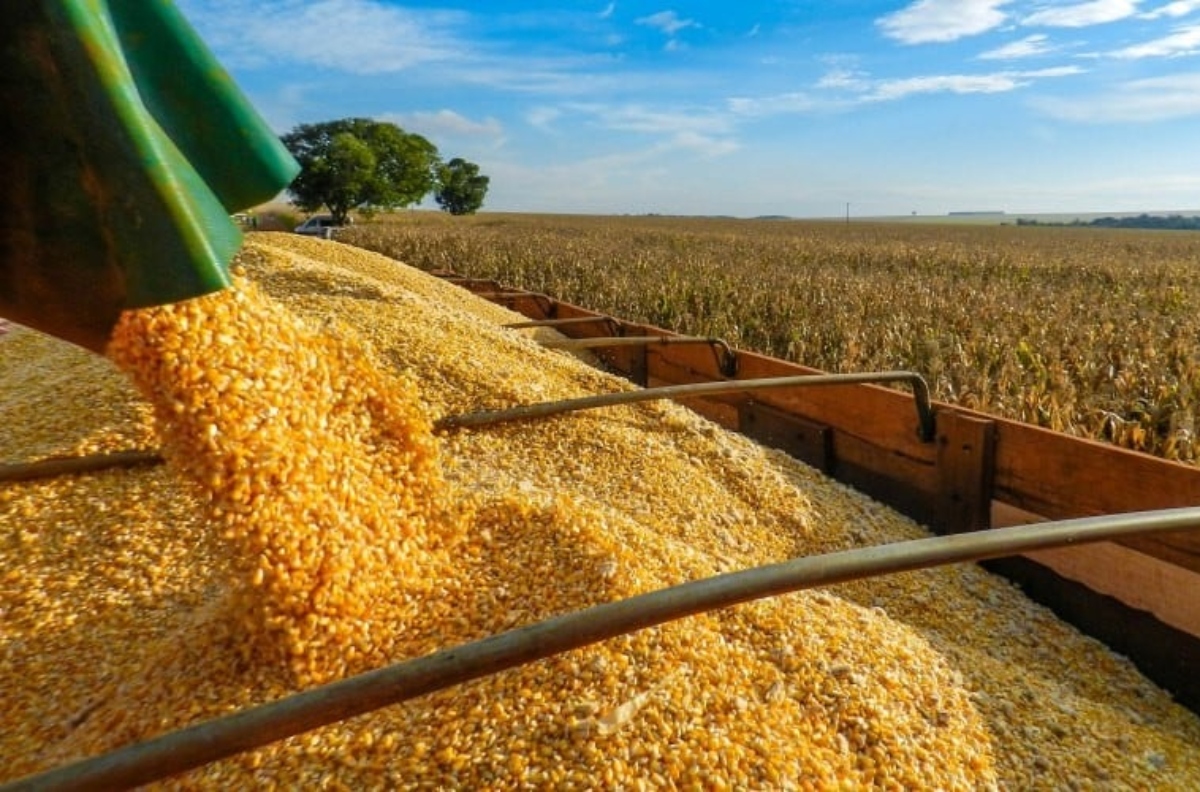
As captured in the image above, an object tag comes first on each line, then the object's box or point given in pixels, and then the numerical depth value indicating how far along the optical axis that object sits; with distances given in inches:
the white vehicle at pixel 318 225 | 995.0
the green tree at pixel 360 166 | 1663.4
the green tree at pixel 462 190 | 2481.5
